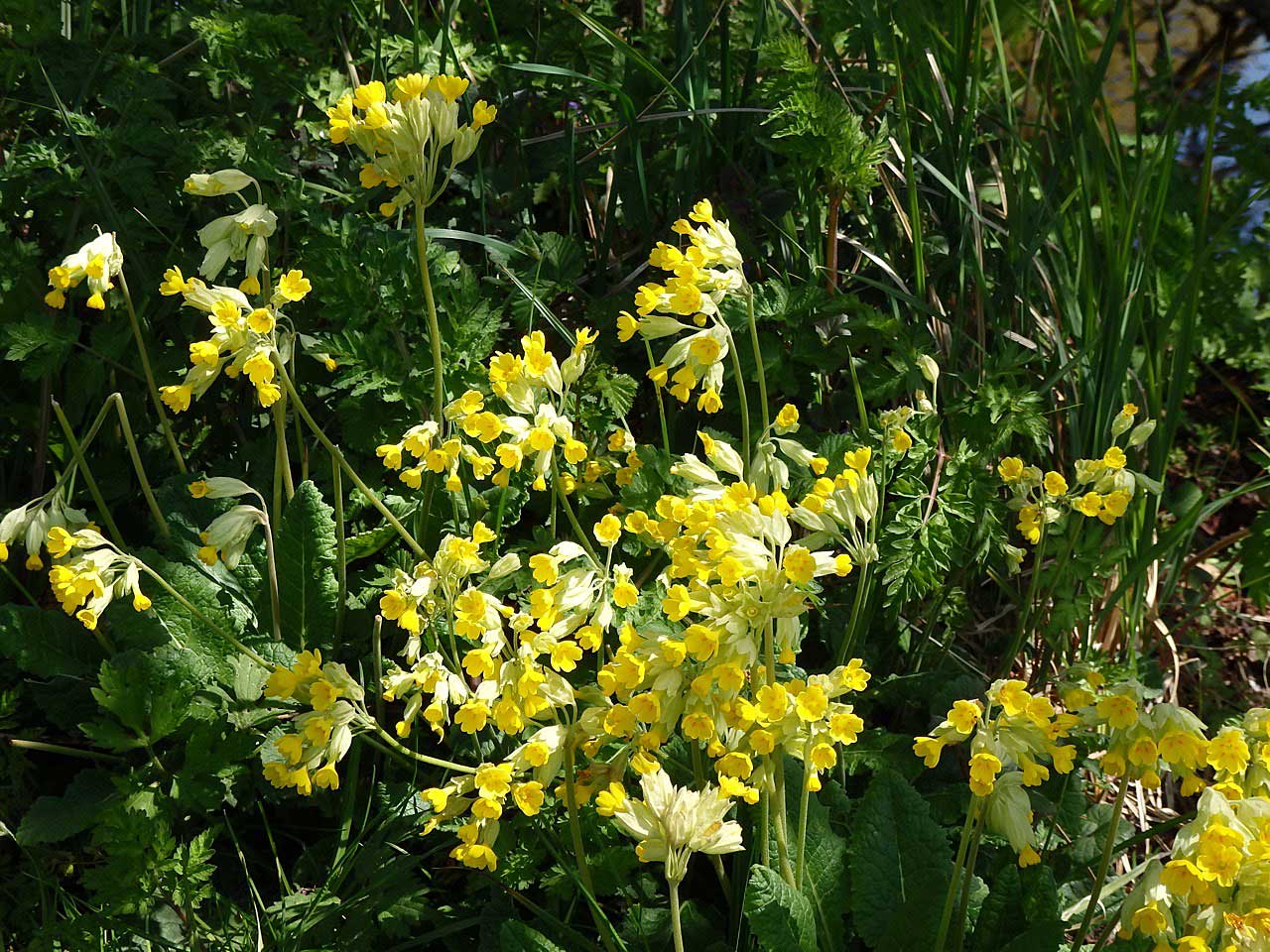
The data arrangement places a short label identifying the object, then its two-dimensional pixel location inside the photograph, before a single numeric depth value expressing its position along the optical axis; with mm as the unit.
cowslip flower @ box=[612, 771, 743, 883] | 924
